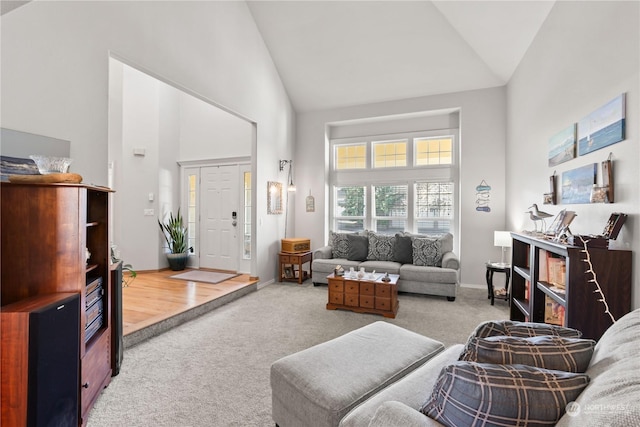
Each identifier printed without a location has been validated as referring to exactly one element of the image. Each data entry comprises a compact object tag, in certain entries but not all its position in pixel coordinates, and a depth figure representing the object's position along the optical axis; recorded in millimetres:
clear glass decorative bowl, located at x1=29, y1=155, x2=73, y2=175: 1808
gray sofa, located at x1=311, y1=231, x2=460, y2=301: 4473
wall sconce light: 5754
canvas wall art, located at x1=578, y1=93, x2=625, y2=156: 2022
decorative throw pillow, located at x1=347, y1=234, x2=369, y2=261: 5293
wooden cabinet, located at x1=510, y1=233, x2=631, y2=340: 1918
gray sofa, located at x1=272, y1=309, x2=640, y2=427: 680
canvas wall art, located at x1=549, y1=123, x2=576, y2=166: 2639
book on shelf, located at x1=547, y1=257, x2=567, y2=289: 2350
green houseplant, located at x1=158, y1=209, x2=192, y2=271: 5742
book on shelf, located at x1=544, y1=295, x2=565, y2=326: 2420
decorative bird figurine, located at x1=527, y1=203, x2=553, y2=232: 2947
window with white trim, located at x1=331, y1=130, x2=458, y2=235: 5527
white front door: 5797
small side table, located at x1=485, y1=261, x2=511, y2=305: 4172
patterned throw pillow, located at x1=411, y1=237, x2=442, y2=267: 4777
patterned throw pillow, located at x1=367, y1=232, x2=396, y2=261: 5199
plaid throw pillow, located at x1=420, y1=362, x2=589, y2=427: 818
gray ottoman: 1433
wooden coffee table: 3766
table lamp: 4125
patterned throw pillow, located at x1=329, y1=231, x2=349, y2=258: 5426
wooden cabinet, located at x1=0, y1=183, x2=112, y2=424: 1661
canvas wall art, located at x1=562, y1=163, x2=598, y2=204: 2355
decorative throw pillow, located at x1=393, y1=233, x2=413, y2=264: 5043
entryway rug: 5009
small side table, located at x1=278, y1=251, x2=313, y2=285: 5375
